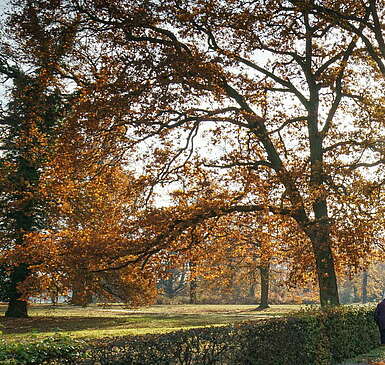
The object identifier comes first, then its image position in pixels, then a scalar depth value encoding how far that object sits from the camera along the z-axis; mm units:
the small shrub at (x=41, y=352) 5578
